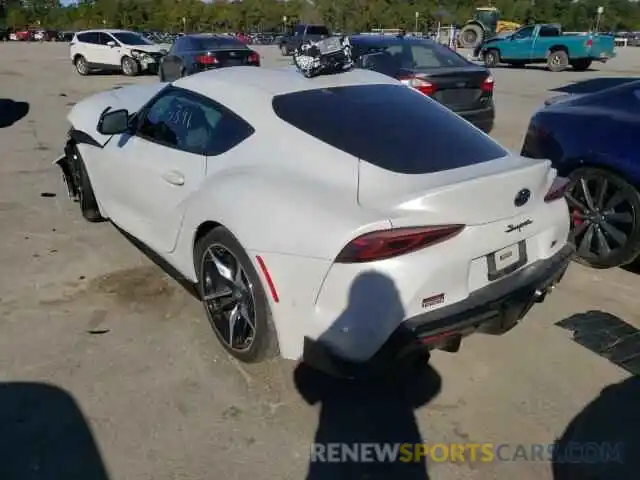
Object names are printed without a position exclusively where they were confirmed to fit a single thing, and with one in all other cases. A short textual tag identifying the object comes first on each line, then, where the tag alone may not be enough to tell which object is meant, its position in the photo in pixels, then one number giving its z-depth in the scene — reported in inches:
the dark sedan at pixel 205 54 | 563.5
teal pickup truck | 838.5
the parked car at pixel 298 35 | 1261.1
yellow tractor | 1302.9
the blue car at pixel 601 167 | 161.3
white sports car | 96.2
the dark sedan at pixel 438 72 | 309.3
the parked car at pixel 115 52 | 816.3
